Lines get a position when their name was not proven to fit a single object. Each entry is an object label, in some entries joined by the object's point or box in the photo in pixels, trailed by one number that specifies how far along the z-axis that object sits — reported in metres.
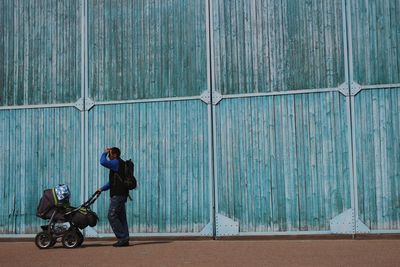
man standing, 12.17
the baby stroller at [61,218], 12.23
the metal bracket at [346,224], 13.51
